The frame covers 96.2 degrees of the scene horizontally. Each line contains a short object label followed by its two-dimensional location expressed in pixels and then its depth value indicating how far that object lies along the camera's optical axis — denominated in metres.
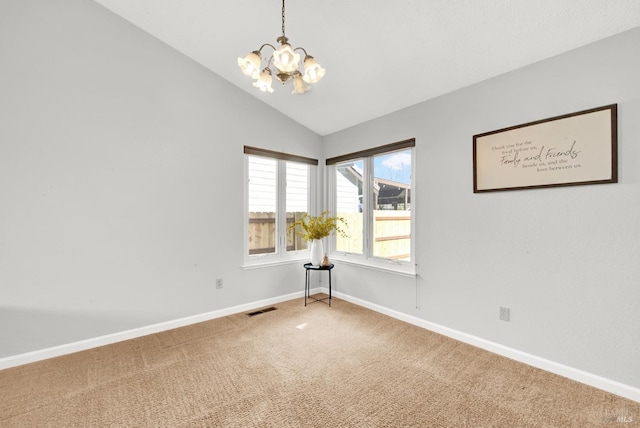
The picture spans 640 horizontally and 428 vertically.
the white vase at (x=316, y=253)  3.76
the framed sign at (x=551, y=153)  1.99
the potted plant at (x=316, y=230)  3.76
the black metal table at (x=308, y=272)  3.69
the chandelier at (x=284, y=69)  1.67
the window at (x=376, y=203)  3.33
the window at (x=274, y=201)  3.67
